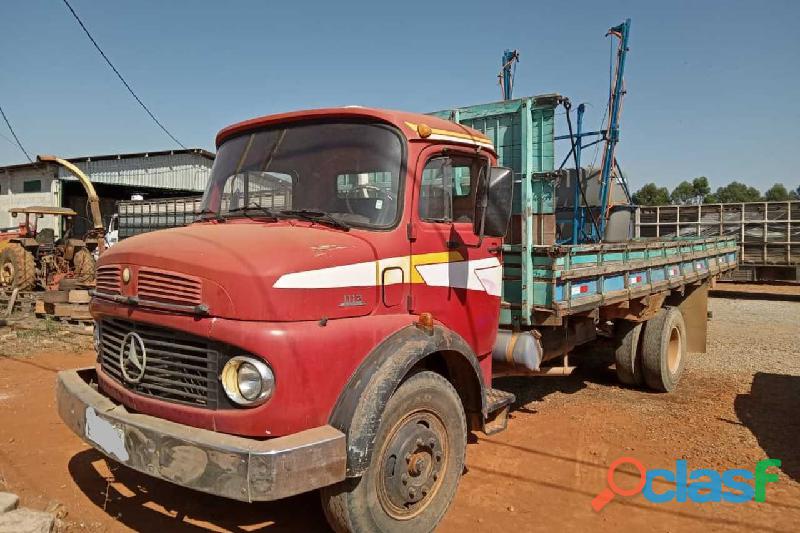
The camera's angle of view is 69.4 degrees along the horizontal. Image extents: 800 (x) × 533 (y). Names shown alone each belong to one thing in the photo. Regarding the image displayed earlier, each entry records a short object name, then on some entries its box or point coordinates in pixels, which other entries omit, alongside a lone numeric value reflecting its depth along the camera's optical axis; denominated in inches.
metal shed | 882.8
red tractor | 545.0
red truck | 100.5
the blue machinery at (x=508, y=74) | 357.7
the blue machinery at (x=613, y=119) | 468.1
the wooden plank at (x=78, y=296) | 406.6
